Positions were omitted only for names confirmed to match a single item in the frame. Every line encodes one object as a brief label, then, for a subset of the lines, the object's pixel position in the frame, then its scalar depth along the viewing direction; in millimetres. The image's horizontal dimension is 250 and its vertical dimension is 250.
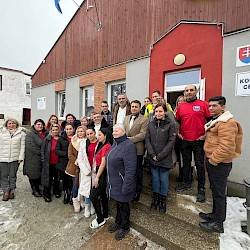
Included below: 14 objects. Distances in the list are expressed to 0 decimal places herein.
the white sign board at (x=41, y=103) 9844
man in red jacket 3014
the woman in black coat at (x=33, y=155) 4133
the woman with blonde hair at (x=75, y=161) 3479
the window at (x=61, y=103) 9200
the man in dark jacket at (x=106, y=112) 4363
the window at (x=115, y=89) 6699
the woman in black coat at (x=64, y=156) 3816
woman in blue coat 2559
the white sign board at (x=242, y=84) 3874
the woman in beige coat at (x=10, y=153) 4039
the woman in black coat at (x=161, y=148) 2906
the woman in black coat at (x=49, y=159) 4016
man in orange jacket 2305
